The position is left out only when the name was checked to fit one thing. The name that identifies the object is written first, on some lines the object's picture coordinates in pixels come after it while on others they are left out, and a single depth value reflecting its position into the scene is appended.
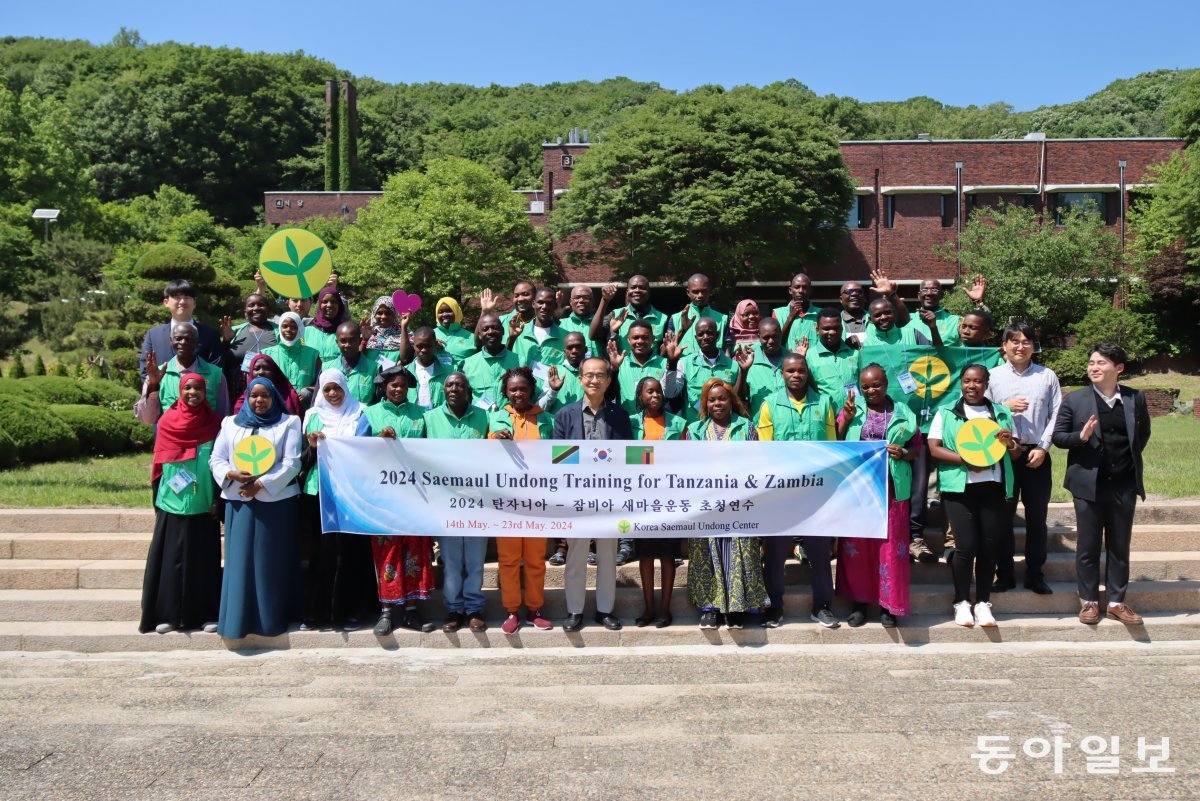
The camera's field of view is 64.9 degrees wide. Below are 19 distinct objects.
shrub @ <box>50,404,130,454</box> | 13.80
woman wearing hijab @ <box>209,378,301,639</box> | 6.75
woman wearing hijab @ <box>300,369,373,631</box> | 7.10
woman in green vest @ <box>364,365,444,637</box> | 7.04
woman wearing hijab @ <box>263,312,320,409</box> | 7.94
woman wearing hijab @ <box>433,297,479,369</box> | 8.73
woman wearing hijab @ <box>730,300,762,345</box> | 8.23
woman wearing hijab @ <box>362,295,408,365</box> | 8.57
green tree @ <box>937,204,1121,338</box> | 33.12
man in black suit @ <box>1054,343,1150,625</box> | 6.97
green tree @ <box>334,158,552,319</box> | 37.25
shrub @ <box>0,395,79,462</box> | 12.60
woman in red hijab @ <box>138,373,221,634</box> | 6.98
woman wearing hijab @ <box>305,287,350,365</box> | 8.32
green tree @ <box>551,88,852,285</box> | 35.97
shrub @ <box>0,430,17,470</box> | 12.15
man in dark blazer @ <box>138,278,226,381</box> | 7.57
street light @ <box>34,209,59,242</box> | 40.84
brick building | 40.66
